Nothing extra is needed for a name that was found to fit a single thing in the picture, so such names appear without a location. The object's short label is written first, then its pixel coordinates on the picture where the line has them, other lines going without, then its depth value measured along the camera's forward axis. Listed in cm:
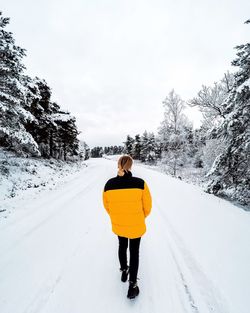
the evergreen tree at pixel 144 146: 5281
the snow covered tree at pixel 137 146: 5816
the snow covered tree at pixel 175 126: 2261
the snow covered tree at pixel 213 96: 1496
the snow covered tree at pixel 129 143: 6496
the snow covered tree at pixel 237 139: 872
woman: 290
